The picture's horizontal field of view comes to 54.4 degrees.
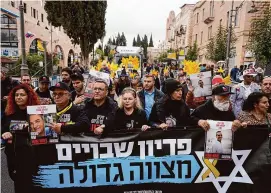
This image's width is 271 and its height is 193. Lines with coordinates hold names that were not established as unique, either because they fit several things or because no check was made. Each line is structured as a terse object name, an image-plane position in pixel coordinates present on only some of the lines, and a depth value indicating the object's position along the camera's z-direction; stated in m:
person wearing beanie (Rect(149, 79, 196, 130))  3.87
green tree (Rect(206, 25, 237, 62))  19.95
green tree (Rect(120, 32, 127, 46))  121.19
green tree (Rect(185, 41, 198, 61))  31.65
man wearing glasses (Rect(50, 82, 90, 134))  3.34
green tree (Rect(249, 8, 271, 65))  12.62
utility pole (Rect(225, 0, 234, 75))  17.07
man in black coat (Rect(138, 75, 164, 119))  5.37
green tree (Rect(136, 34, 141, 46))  152.75
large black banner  3.36
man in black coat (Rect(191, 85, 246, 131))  3.68
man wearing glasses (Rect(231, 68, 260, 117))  5.47
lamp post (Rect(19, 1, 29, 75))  10.98
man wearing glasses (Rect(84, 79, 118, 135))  3.57
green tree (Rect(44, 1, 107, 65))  24.61
